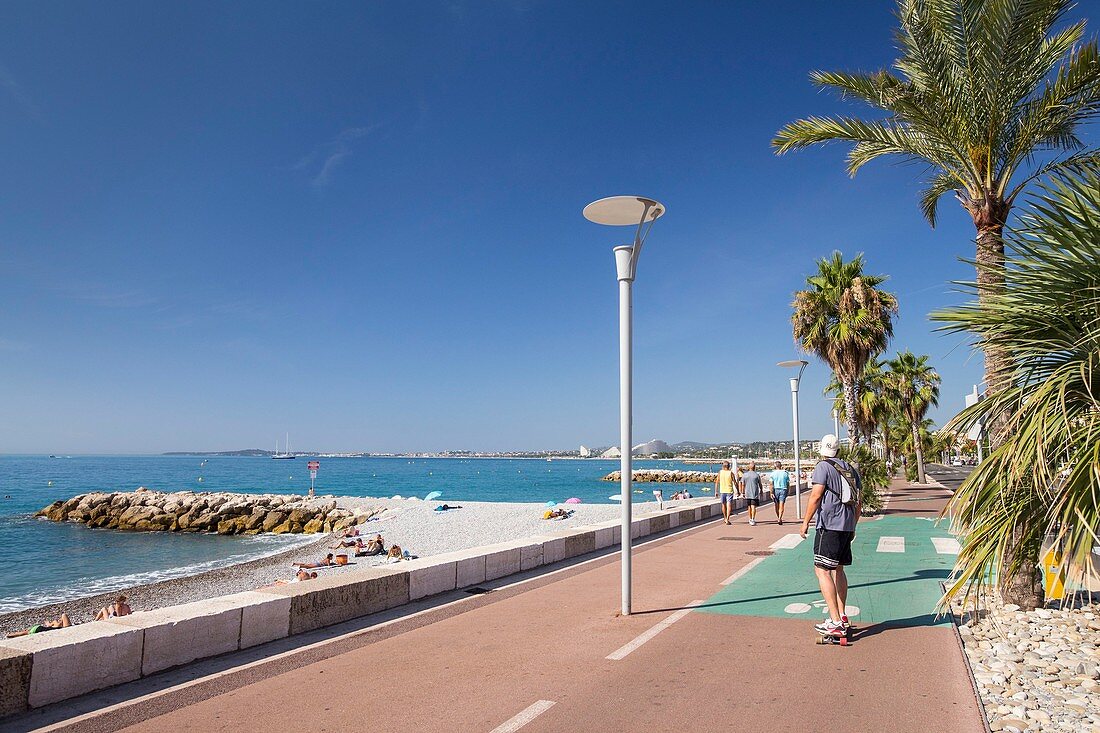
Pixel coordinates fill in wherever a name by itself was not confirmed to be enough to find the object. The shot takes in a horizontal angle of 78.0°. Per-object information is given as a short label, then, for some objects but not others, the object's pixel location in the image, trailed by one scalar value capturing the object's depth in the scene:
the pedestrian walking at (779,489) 18.44
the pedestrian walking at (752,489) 17.86
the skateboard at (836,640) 6.07
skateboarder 6.25
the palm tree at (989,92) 7.51
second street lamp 20.41
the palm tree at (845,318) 24.06
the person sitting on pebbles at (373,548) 21.95
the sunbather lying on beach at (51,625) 11.35
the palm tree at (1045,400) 4.65
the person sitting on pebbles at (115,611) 11.14
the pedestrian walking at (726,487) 18.11
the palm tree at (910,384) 43.91
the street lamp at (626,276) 7.49
